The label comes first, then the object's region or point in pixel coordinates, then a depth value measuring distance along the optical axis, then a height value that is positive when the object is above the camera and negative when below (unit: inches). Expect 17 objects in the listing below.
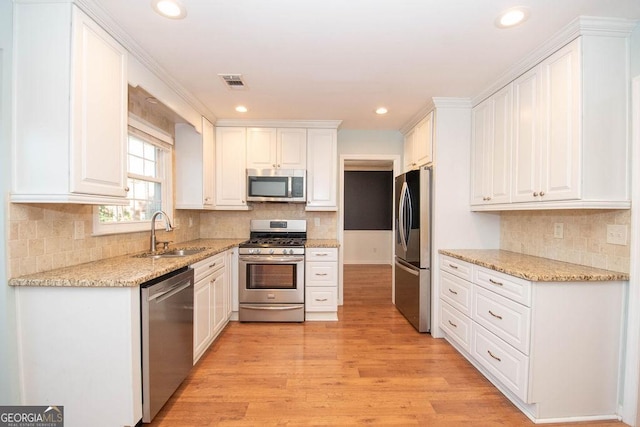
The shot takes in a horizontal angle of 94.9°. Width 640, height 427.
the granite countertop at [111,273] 60.0 -13.9
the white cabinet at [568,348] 70.0 -31.9
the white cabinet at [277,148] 145.3 +32.3
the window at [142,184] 91.7 +11.3
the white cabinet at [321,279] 133.9 -29.9
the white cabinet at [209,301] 93.0 -31.9
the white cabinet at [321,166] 145.5 +23.7
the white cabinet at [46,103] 60.1 +22.3
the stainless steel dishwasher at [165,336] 64.9 -30.6
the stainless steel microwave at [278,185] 143.6 +13.8
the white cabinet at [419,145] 123.7 +32.7
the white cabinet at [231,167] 145.4 +22.8
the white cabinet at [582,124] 70.3 +23.2
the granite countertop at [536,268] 69.2 -13.9
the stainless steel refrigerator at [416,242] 120.0 -11.6
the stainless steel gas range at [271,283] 131.1 -31.3
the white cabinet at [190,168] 130.4 +19.8
